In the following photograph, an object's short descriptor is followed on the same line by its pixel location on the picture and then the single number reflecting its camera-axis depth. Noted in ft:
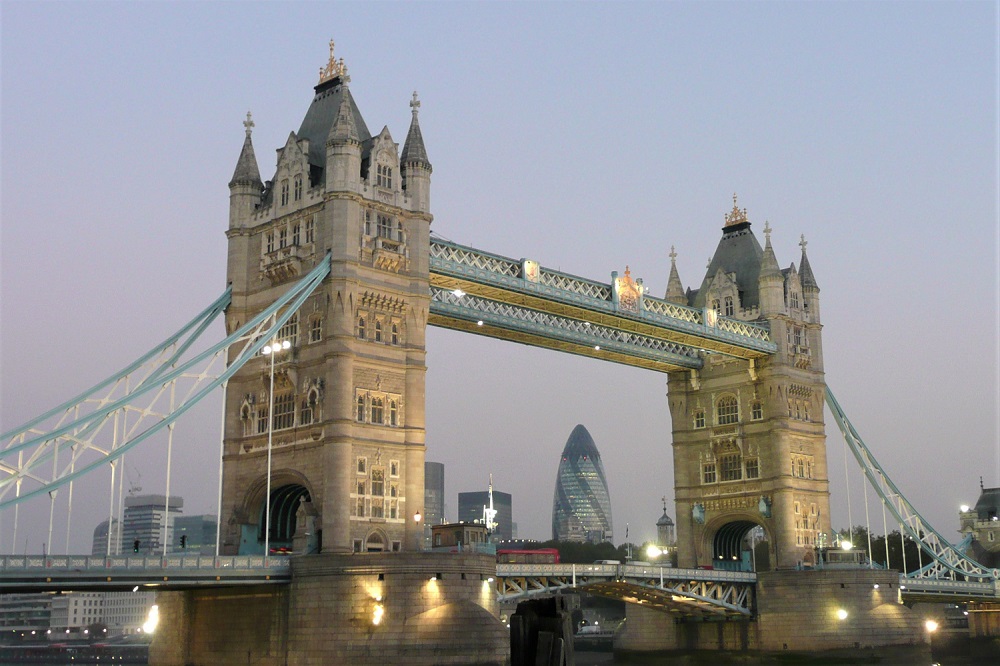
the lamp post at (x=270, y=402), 203.21
